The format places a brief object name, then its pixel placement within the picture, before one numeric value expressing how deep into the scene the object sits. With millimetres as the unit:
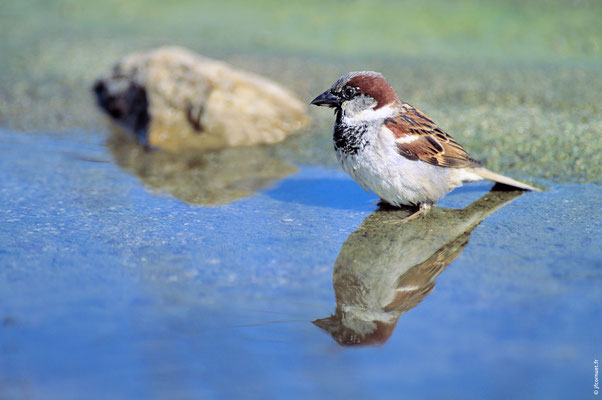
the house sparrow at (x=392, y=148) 6930
